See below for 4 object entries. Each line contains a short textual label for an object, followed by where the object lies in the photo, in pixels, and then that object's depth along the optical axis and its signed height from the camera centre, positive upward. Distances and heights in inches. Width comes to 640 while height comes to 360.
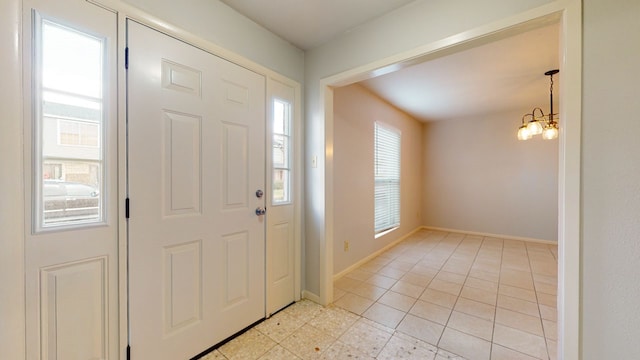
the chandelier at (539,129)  121.5 +26.3
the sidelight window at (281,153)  85.0 +9.3
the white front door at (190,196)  53.5 -4.7
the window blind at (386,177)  156.0 +1.5
